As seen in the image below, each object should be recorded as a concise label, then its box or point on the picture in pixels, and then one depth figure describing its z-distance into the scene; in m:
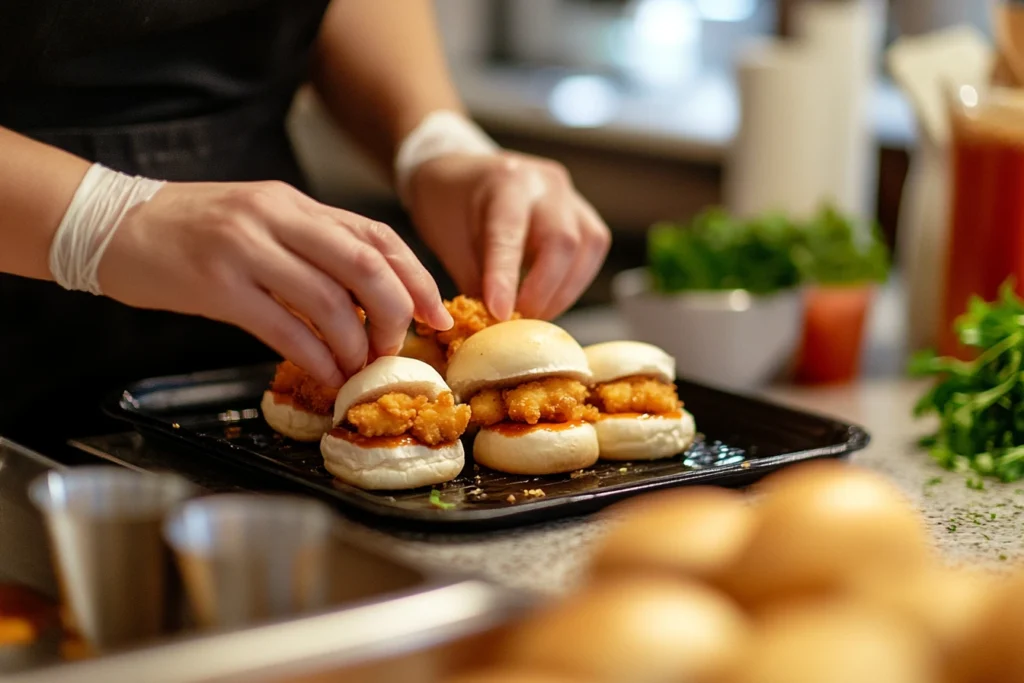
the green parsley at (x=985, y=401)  1.63
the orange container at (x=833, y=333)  2.26
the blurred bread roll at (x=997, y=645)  0.74
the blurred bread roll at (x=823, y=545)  0.78
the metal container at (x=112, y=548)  0.90
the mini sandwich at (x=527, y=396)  1.44
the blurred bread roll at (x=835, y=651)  0.68
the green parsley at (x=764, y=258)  2.28
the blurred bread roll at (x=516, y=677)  0.70
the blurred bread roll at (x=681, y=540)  0.80
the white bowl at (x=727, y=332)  2.18
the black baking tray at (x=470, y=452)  1.28
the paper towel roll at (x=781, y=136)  2.68
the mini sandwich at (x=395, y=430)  1.36
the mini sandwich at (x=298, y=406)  1.50
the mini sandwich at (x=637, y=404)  1.50
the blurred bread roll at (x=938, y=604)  0.76
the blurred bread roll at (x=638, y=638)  0.70
